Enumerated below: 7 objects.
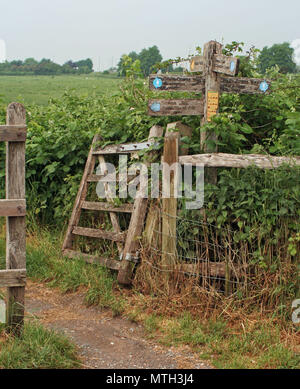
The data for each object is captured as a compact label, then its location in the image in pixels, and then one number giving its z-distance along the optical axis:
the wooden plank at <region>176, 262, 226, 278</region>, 5.31
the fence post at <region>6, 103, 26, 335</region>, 4.41
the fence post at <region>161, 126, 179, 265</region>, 5.64
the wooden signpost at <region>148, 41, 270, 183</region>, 5.87
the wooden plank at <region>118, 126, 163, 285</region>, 5.95
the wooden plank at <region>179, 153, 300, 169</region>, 5.25
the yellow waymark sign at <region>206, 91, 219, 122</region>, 5.90
